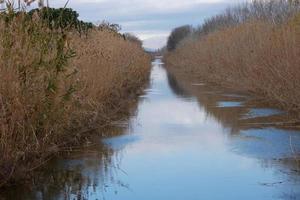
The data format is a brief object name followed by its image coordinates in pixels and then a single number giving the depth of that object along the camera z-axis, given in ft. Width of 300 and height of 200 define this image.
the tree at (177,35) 333.29
